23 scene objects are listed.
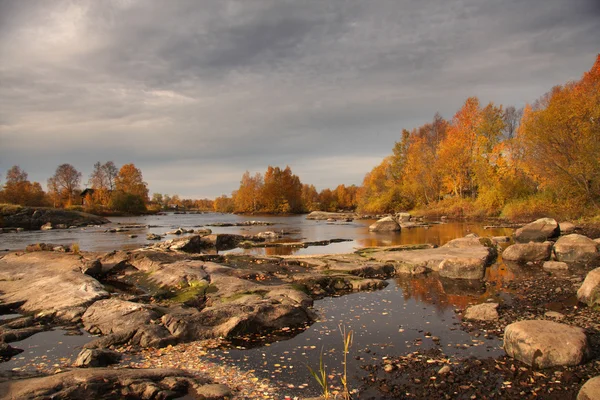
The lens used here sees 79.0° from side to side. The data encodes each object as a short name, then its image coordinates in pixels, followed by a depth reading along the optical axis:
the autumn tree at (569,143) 30.06
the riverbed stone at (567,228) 27.86
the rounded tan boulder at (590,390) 5.32
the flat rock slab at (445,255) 15.59
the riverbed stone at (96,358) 7.20
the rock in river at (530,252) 18.33
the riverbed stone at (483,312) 9.73
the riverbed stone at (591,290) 10.32
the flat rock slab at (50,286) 11.48
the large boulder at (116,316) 9.43
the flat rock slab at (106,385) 5.51
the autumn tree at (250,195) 120.94
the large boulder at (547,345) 6.76
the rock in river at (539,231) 24.69
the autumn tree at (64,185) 102.56
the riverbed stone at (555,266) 15.96
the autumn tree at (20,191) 79.75
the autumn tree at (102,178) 108.06
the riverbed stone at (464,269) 15.12
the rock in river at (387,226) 40.09
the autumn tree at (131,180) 115.62
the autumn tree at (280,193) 115.94
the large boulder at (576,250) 17.22
